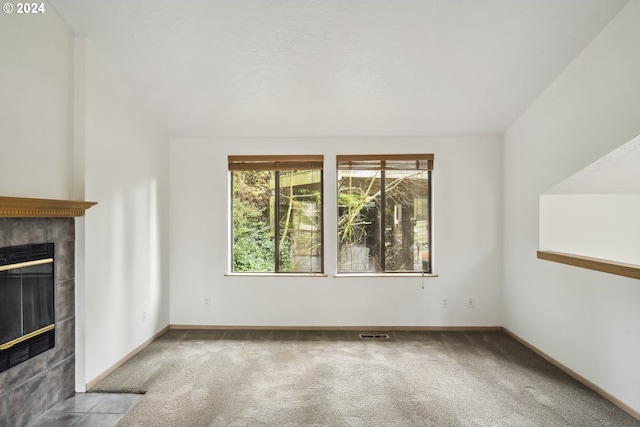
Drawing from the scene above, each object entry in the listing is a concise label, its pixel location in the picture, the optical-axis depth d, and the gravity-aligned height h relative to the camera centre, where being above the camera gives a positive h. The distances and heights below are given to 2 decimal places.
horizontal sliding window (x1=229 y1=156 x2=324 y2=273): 4.27 -0.06
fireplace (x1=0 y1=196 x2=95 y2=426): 2.12 -0.72
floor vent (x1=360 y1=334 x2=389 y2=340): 3.88 -1.41
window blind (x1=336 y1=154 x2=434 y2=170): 4.14 +0.61
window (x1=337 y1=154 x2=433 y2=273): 4.24 -0.10
